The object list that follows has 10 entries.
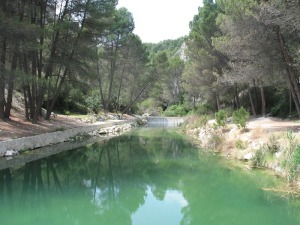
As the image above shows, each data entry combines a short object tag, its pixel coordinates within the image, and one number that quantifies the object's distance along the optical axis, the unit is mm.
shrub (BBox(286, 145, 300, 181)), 6569
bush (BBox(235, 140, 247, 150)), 10257
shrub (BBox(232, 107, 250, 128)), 11666
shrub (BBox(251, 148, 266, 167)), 8781
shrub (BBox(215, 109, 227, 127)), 13562
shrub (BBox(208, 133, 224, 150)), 12271
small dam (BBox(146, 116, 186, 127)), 29709
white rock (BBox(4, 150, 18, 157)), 10283
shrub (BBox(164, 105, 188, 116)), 40104
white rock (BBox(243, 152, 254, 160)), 9372
